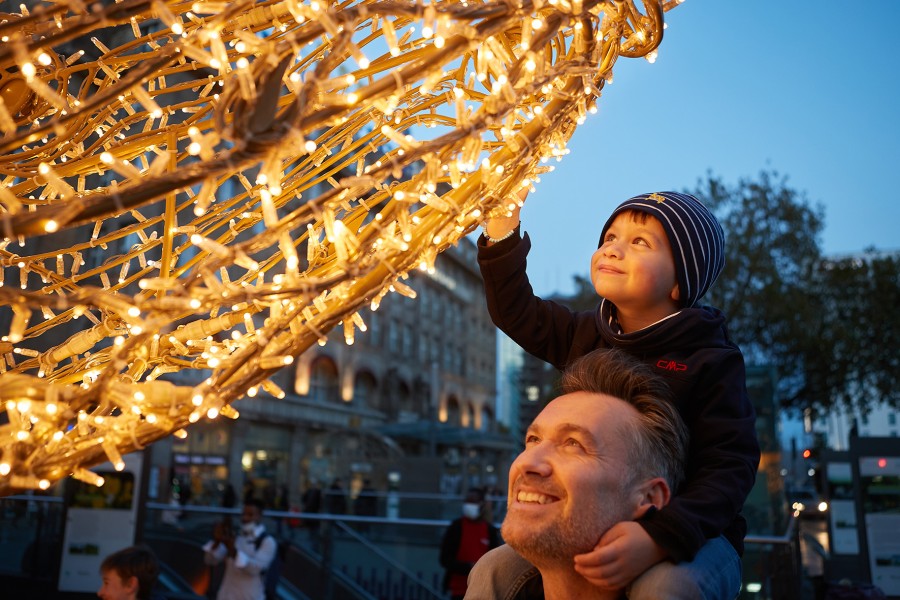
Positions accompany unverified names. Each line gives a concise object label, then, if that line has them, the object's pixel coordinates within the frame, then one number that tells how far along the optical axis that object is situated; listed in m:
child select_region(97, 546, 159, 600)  4.28
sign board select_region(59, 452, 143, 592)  7.16
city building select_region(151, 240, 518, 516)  27.02
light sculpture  1.13
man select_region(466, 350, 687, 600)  1.62
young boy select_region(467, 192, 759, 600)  1.62
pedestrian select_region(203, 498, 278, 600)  6.96
